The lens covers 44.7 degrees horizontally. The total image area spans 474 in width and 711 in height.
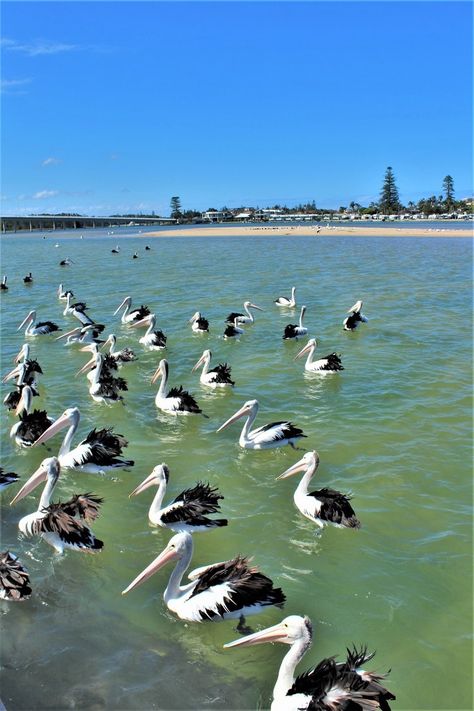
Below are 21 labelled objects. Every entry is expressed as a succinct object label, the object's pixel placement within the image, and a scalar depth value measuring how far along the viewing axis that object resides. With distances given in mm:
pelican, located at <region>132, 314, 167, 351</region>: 12852
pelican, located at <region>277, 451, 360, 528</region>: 5531
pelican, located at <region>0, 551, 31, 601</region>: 4477
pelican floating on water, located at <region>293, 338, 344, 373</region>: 10562
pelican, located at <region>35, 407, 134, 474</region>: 6637
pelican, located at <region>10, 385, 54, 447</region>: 7587
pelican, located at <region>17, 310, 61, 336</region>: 14547
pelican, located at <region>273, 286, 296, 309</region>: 17734
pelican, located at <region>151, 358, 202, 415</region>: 8627
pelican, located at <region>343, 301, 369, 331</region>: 14188
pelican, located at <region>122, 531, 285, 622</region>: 4270
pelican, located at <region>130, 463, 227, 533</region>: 5469
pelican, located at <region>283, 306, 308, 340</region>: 13459
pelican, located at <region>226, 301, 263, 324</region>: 15011
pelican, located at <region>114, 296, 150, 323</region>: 15329
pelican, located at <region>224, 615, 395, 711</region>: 3277
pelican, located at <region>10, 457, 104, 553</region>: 5102
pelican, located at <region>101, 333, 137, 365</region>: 11653
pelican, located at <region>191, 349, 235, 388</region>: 9898
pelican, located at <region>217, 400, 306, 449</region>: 7312
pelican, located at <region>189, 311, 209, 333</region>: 14219
